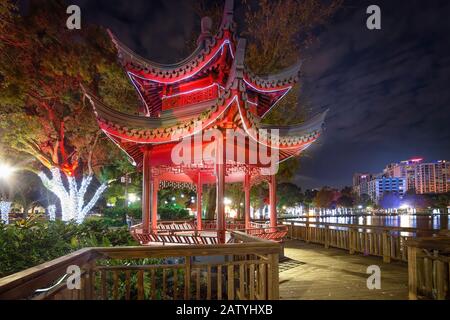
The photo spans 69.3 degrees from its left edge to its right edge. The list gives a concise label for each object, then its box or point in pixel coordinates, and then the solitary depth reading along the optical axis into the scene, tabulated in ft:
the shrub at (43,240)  25.68
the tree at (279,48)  58.13
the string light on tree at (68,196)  59.82
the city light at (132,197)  123.36
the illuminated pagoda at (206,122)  30.50
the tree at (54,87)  48.39
